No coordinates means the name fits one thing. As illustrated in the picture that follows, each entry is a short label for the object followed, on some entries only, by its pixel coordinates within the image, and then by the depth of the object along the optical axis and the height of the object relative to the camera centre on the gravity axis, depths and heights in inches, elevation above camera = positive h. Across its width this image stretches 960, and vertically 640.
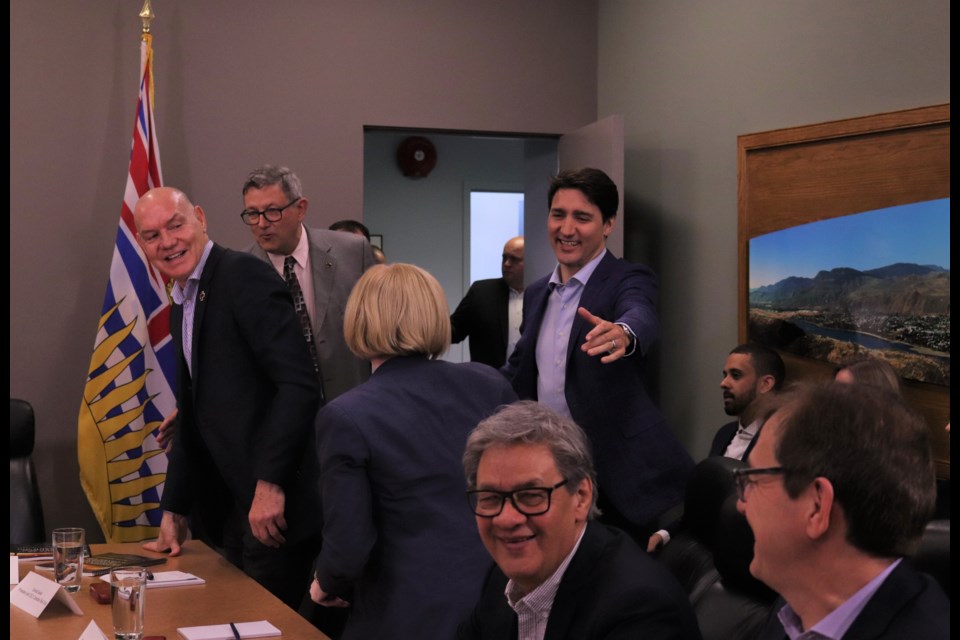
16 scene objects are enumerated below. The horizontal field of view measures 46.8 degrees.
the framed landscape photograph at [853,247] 129.0 +9.8
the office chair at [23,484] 145.9 -21.5
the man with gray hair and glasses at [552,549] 63.2 -13.8
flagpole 178.2 +49.4
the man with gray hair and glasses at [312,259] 148.4 +8.9
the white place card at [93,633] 74.8 -21.0
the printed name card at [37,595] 88.6 -22.1
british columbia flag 175.5 -9.7
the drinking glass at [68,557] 97.3 -20.6
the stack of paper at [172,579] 99.2 -23.2
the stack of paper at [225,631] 81.7 -23.0
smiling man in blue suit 129.6 -5.2
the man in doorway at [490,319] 201.6 +0.7
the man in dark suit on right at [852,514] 48.5 -8.5
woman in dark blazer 87.9 -12.2
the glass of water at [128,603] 78.8 -19.9
